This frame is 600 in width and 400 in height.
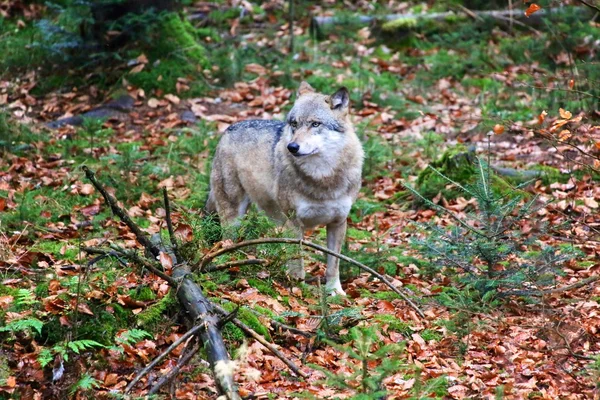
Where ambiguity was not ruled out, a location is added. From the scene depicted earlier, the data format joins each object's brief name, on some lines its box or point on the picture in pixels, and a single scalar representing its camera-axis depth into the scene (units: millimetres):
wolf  15469
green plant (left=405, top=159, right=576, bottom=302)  13023
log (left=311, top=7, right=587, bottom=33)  31750
